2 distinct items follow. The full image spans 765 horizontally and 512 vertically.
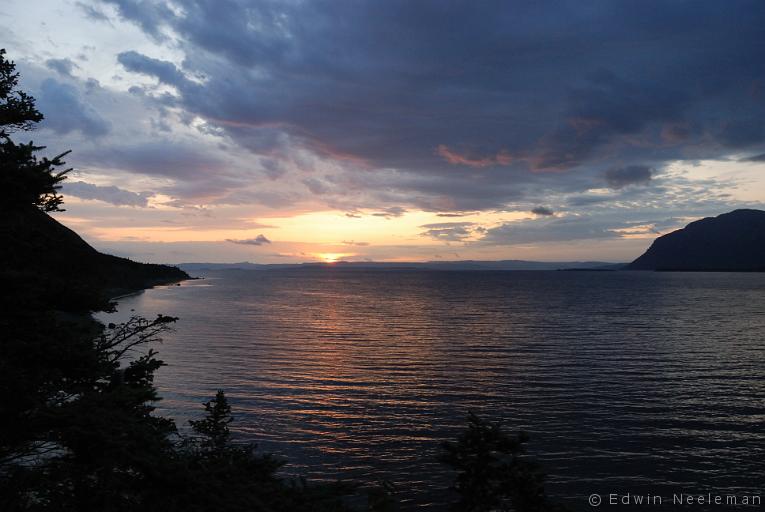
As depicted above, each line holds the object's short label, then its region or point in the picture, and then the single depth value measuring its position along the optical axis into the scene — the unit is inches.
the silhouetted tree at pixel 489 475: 512.7
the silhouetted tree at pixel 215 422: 796.4
